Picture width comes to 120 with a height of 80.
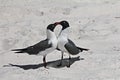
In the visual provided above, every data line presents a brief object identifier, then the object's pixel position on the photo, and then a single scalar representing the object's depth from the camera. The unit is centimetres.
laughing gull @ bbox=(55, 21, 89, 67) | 1349
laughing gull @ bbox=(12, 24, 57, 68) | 1341
